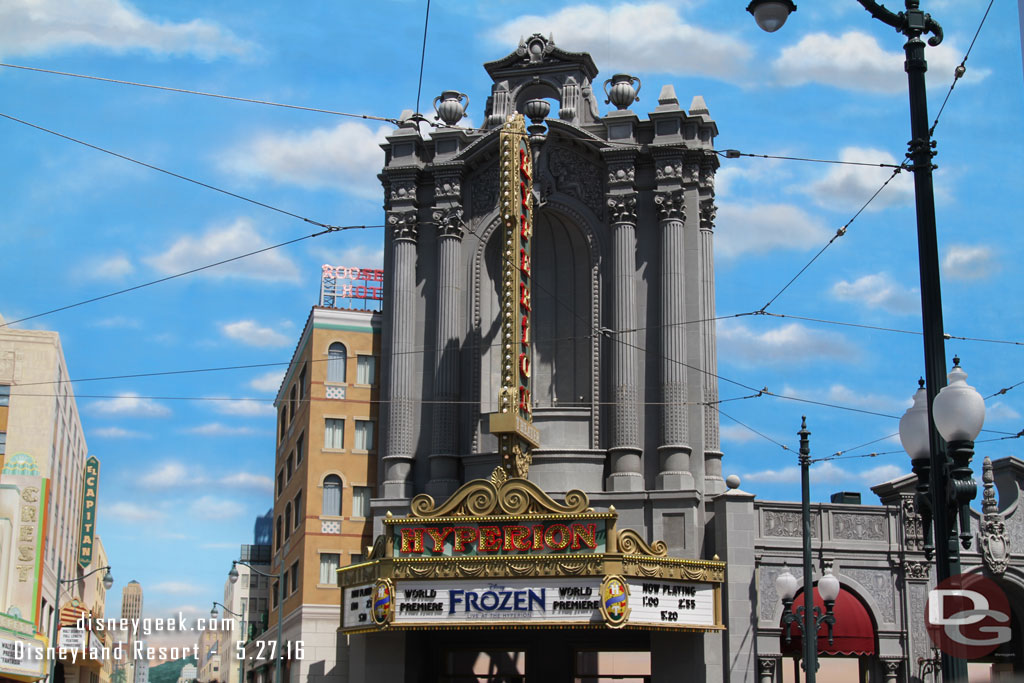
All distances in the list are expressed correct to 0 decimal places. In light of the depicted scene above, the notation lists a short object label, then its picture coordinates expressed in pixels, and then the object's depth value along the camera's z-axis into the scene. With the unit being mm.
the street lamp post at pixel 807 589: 30844
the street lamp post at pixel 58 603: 61628
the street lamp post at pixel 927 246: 14648
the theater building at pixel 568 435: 36531
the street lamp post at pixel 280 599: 46978
